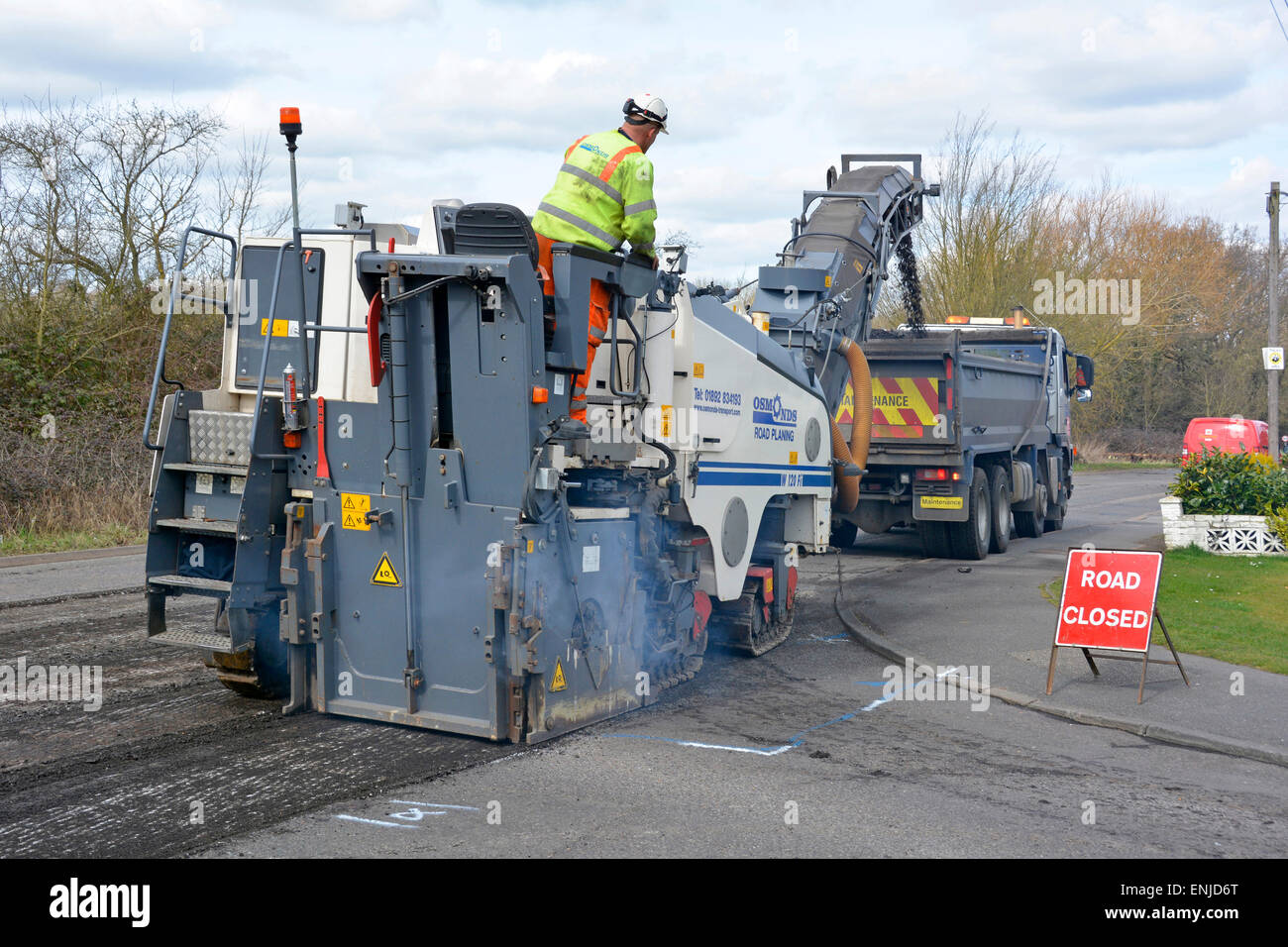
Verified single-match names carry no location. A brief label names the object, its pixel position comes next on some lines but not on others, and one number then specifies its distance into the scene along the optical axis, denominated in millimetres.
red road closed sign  8062
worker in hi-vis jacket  6855
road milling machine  6324
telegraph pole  25891
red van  29359
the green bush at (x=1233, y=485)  14680
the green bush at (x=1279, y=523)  14180
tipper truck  14742
